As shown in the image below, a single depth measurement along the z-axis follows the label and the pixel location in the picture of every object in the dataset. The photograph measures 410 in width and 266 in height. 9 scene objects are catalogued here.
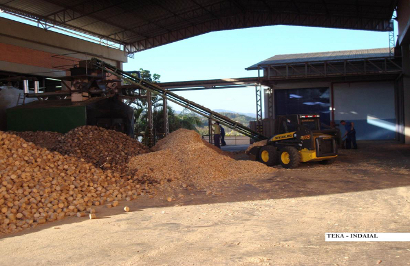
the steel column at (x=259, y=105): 24.34
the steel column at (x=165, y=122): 22.02
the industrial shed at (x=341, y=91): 23.53
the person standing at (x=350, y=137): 19.19
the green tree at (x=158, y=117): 30.34
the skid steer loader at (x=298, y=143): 12.84
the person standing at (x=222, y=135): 24.96
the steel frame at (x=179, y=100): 18.06
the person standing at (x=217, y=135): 19.94
